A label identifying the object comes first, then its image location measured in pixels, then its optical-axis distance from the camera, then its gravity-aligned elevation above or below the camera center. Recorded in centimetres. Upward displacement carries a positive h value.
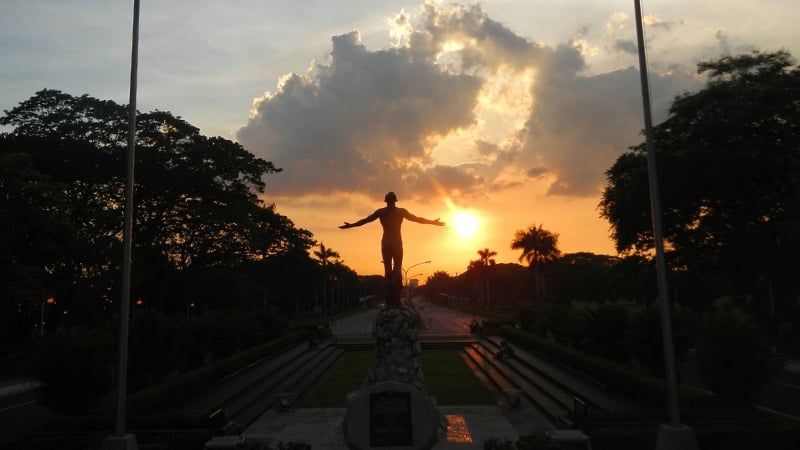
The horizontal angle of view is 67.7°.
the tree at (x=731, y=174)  3181 +619
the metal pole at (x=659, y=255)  1220 +65
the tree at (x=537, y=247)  7131 +512
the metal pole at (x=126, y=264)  1248 +80
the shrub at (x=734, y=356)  1692 -206
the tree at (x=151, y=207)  3559 +601
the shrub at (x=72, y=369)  1730 -194
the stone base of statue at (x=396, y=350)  1349 -129
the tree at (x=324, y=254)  11169 +772
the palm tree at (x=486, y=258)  11456 +631
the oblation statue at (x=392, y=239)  1505 +139
